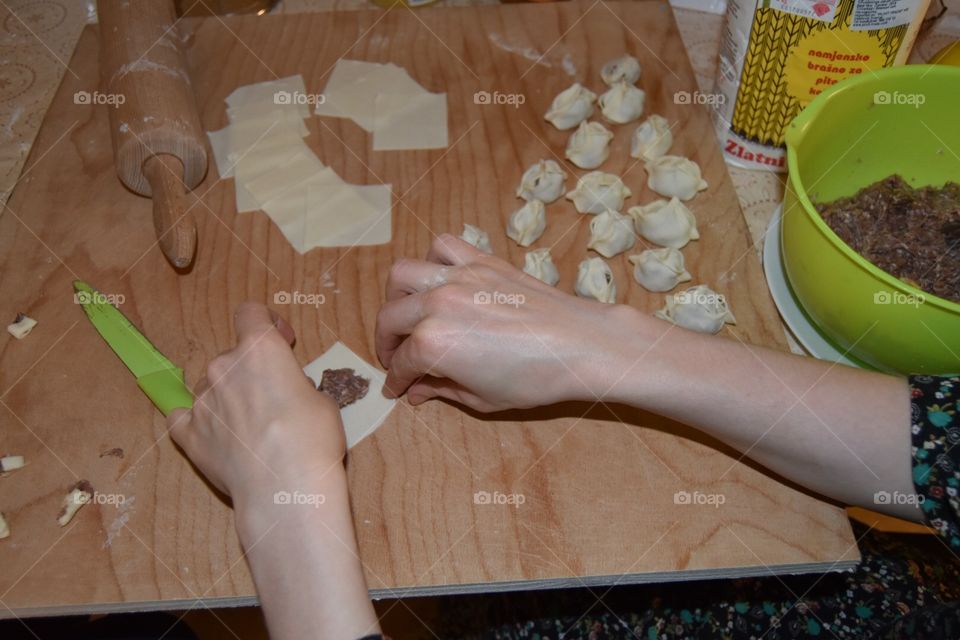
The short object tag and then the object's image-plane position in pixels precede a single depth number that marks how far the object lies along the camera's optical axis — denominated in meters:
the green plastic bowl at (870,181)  0.76
